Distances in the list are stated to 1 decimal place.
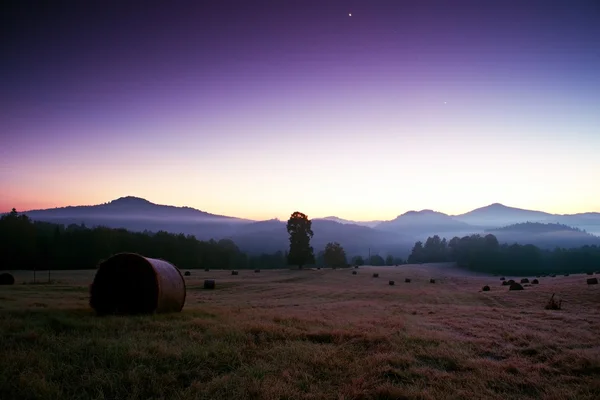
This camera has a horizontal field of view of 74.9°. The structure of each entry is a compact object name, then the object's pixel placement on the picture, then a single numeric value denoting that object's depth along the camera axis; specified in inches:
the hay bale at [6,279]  1149.7
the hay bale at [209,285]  1334.9
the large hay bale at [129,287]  558.3
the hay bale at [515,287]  1380.2
